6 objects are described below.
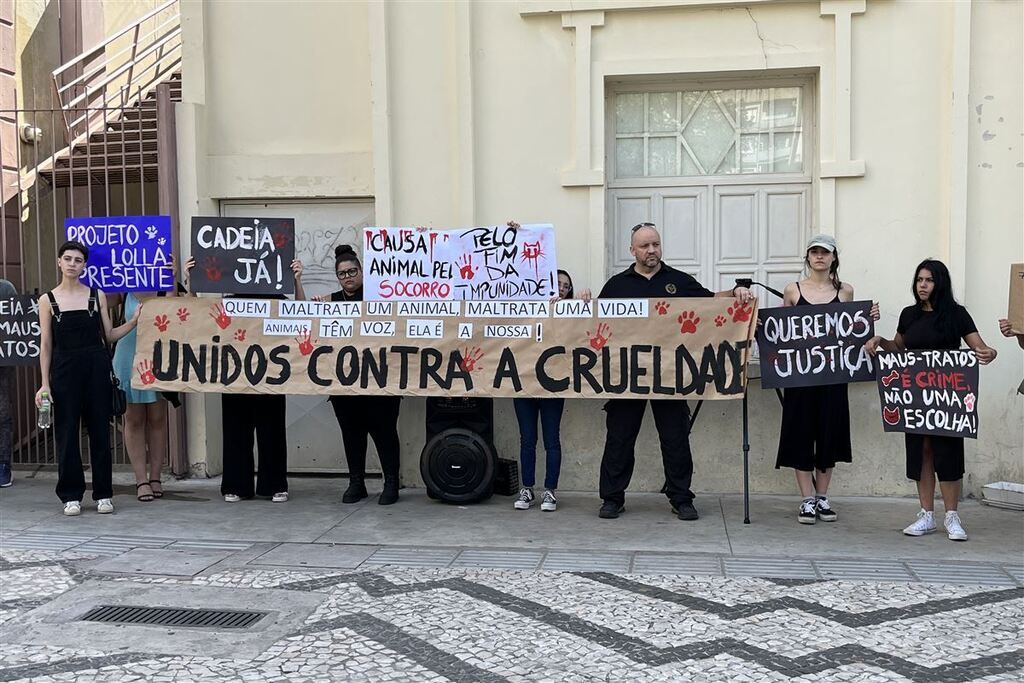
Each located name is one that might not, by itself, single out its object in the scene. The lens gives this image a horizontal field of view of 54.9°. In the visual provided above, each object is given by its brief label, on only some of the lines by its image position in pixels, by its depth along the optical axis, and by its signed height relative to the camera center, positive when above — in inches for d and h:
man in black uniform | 277.3 -40.7
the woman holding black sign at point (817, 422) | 273.4 -40.8
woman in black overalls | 283.3 -24.2
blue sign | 303.9 +10.0
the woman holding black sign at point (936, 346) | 253.3 -18.8
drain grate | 194.7 -66.8
